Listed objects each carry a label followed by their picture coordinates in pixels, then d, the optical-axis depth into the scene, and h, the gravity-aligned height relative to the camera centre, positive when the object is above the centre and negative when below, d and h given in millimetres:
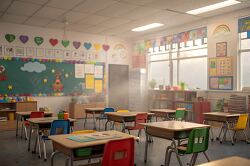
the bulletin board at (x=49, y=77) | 8961 +379
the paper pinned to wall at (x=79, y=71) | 10398 +649
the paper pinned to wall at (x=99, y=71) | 10923 +676
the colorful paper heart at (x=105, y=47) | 11152 +1737
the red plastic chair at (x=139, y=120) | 5570 -726
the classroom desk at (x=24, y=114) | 6116 -670
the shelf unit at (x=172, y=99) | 8988 -455
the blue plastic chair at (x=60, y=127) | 4371 -684
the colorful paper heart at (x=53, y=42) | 9858 +1734
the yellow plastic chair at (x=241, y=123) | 5883 -823
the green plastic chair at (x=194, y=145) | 3330 -767
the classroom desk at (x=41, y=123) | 4723 -668
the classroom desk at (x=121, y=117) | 5616 -666
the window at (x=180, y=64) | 9156 +916
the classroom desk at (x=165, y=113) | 6706 -692
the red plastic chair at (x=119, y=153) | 2465 -651
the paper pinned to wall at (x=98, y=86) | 10914 +39
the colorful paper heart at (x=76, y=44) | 10394 +1730
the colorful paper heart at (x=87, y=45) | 10668 +1733
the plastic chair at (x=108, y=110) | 7125 -637
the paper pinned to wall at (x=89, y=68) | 10666 +781
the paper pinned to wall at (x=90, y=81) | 10680 +245
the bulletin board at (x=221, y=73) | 7902 +444
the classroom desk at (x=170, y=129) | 3672 -627
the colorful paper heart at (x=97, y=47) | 10931 +1704
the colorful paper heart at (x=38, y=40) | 9531 +1740
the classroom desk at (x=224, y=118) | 5926 -724
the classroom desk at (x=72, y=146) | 2596 -606
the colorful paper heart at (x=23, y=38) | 9219 +1741
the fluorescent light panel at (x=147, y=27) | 9359 +2282
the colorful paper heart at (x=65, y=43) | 10141 +1736
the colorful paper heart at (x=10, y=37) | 8945 +1723
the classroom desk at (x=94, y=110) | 7457 -677
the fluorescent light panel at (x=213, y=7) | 6902 +2284
